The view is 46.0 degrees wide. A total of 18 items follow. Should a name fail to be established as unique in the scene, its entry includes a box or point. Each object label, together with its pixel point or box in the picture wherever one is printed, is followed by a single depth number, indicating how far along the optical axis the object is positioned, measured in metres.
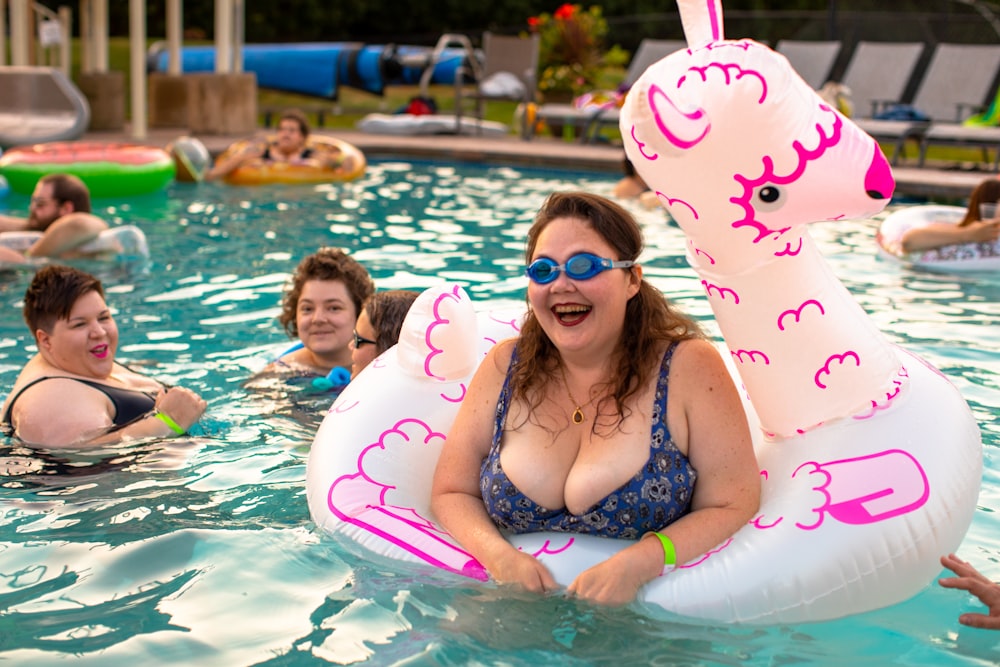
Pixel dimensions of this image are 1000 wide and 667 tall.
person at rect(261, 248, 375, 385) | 4.77
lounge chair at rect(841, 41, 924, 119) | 15.41
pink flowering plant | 17.75
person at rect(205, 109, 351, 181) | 11.32
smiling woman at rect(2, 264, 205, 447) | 4.12
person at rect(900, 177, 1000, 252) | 7.41
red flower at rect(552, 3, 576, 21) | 18.16
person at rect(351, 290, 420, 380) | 4.12
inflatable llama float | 2.61
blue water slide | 20.53
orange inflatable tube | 11.32
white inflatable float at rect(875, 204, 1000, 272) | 7.43
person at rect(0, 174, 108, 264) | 7.36
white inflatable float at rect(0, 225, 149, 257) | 7.44
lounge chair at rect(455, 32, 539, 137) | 16.56
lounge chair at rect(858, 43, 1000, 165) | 14.73
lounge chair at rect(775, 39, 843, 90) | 15.87
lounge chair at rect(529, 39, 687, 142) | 14.60
